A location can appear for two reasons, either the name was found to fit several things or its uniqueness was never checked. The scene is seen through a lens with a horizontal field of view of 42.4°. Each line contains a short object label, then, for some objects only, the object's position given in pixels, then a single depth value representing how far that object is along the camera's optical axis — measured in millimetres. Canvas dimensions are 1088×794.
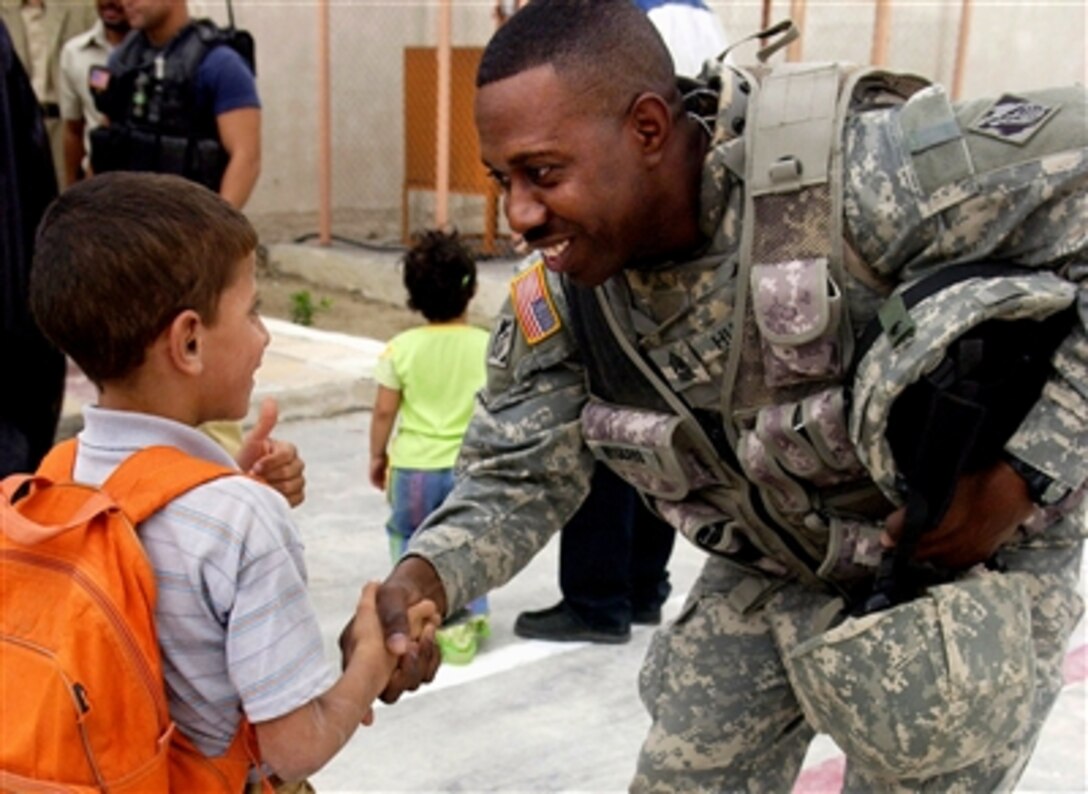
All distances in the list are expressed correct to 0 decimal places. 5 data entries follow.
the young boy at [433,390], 3756
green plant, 8320
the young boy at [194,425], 1559
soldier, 1801
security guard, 4383
